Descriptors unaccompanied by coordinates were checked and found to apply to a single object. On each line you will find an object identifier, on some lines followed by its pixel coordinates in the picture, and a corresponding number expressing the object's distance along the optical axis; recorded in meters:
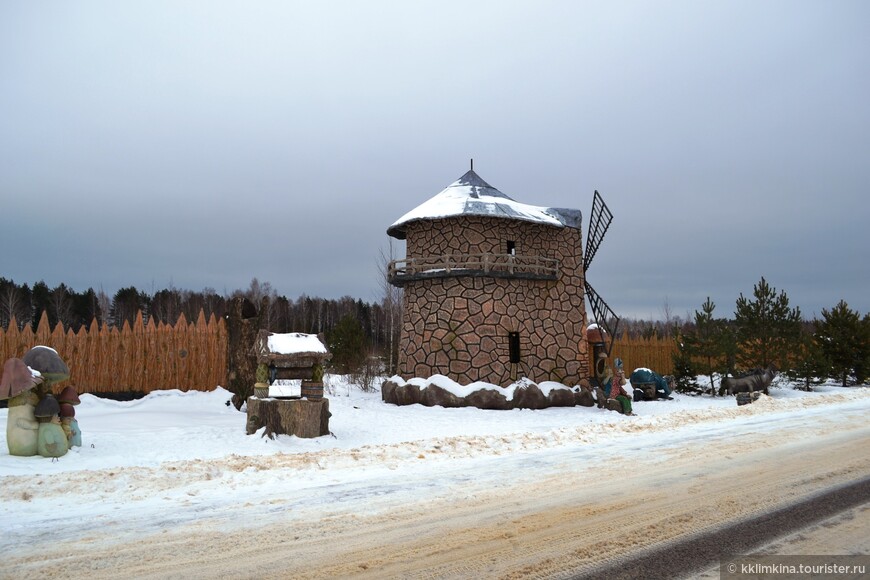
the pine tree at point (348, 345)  27.80
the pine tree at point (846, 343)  30.45
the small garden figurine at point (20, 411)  8.95
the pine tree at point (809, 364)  28.38
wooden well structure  11.42
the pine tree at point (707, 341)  26.36
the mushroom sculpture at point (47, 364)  9.34
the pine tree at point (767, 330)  27.67
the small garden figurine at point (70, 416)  9.48
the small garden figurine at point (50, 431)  9.00
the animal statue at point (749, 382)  25.64
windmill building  20.31
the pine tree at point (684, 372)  26.84
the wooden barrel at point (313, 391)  11.84
